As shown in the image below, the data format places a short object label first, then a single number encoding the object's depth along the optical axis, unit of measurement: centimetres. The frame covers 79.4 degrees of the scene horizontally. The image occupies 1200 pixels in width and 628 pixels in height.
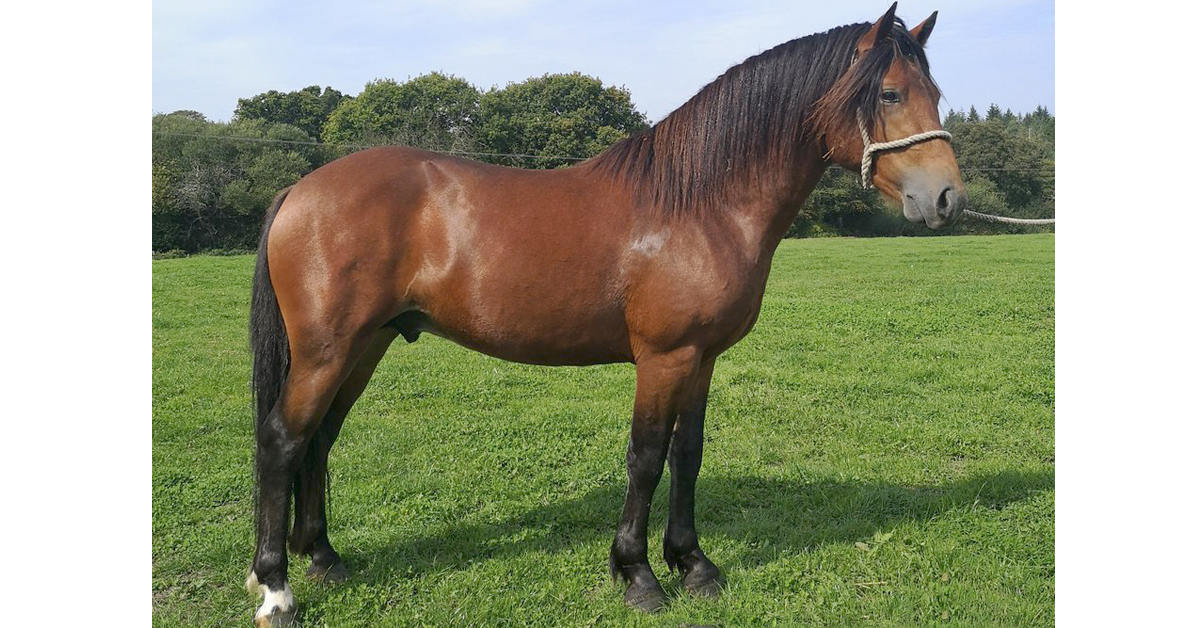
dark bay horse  293
